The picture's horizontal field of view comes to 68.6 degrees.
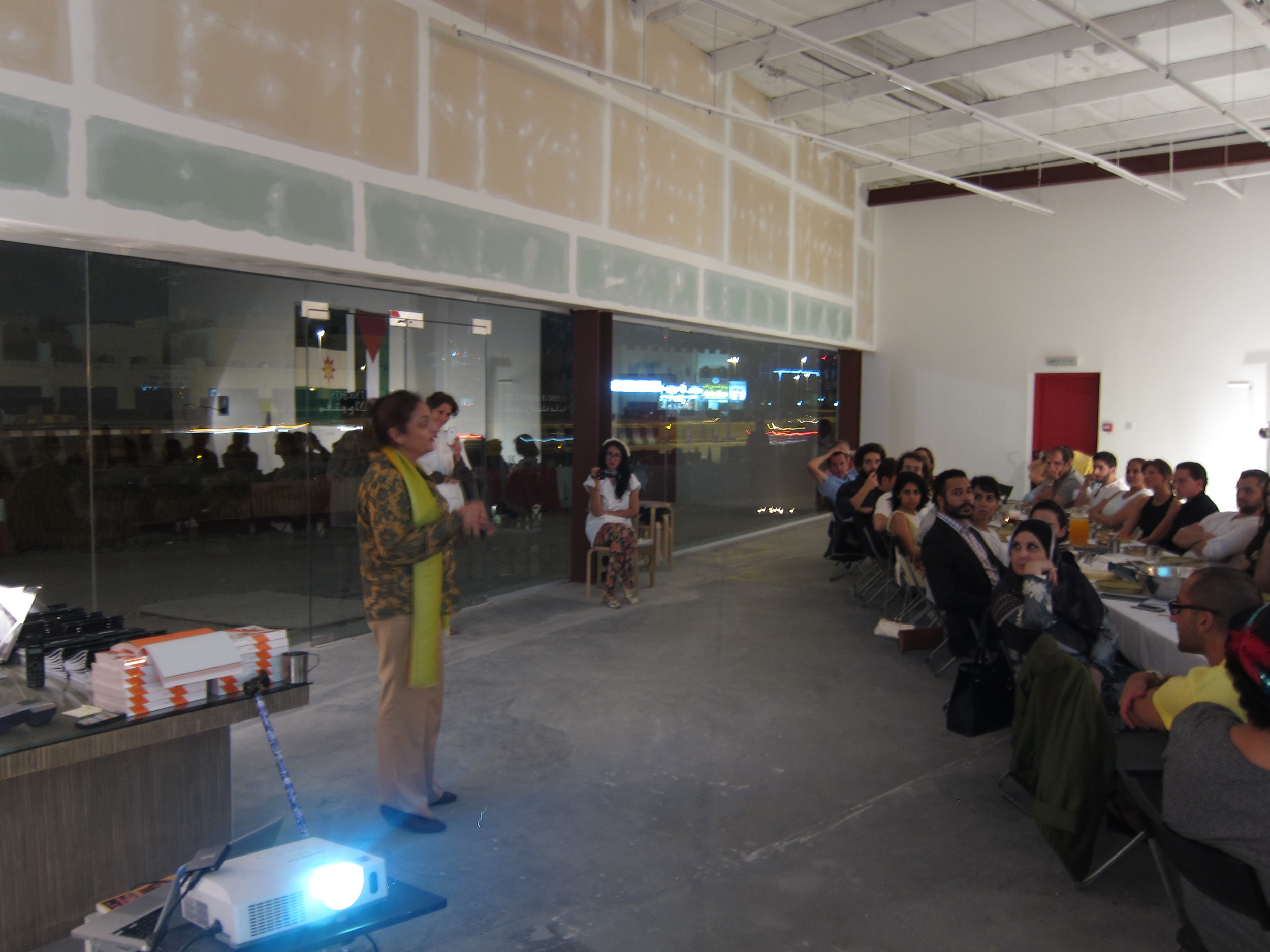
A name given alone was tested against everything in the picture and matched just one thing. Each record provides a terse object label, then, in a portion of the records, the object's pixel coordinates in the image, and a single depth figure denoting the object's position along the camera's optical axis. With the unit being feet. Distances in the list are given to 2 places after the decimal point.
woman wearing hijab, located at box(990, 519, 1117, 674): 13.43
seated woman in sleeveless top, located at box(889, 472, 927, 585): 21.21
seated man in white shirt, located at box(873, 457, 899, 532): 26.53
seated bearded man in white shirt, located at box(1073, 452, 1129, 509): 28.30
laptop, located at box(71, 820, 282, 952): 7.20
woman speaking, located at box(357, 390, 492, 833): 11.40
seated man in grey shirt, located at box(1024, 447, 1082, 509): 28.50
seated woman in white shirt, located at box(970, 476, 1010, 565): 18.89
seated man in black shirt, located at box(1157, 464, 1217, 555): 21.49
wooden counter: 8.48
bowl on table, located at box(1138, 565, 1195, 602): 15.06
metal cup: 9.78
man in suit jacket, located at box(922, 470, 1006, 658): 16.85
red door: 43.09
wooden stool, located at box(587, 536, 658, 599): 26.17
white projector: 6.97
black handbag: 14.65
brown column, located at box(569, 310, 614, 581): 28.07
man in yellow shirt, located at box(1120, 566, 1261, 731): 9.21
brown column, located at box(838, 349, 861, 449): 48.39
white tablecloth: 12.47
